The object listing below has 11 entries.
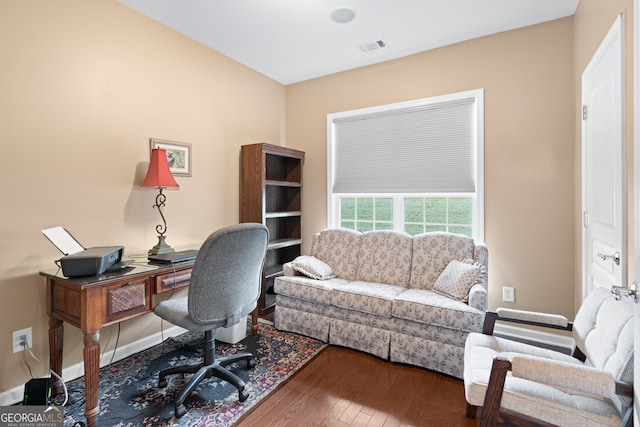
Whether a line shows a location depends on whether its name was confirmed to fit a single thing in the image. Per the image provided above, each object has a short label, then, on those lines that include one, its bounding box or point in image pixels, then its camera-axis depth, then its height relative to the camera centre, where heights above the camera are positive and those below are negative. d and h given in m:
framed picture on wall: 2.76 +0.52
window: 3.09 +0.48
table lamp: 2.41 +0.27
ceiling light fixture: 2.55 +1.65
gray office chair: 1.77 -0.50
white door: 1.64 +0.25
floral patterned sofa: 2.22 -0.68
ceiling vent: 3.07 +1.66
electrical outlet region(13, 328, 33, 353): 1.95 -0.80
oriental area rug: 1.80 -1.17
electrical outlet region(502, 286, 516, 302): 2.87 -0.77
